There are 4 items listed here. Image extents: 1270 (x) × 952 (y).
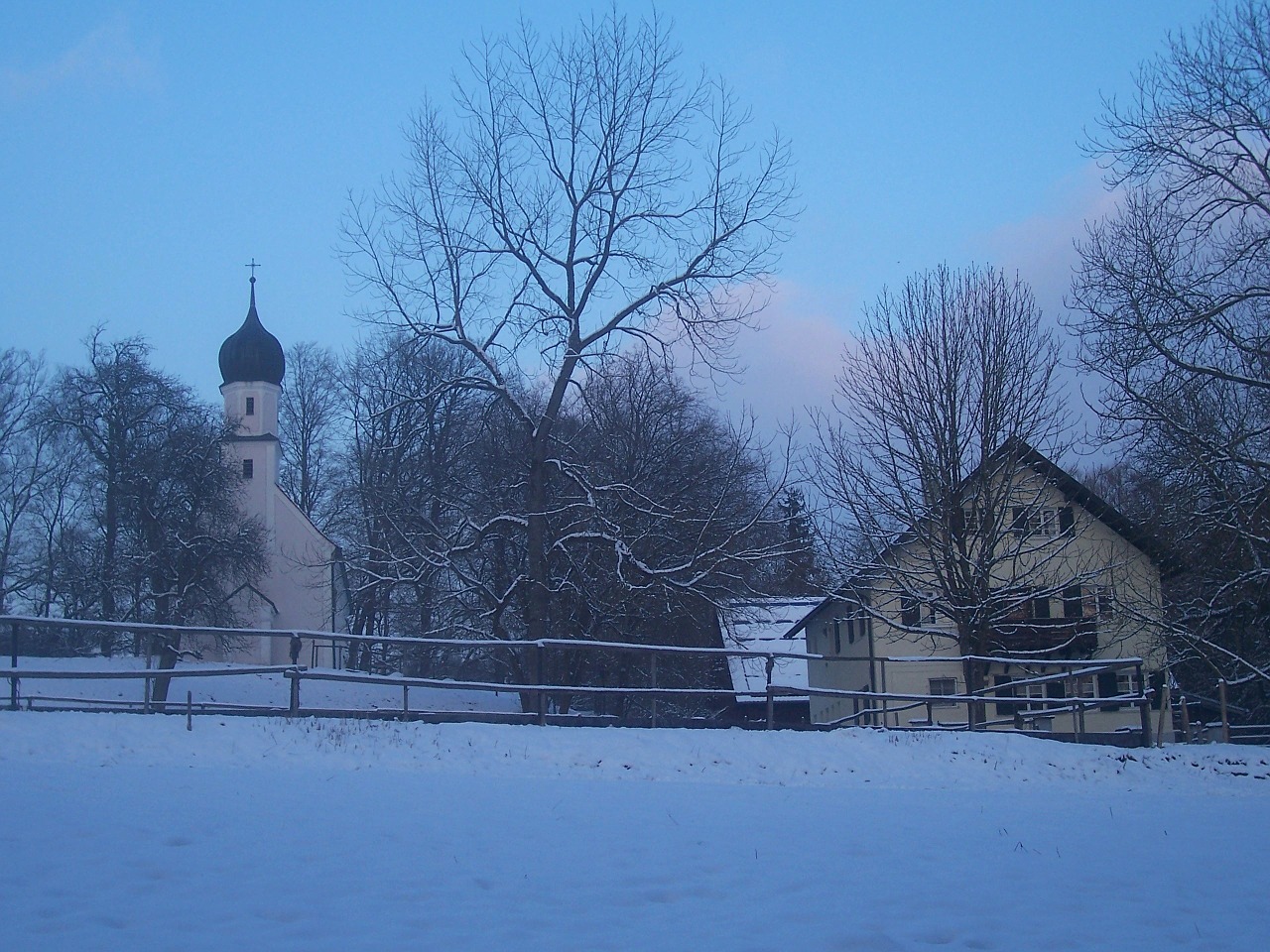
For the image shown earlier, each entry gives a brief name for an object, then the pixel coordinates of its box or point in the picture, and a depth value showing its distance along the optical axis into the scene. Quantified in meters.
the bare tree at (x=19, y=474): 41.12
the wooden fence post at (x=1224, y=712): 20.02
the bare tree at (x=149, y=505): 34.72
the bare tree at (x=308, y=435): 56.47
